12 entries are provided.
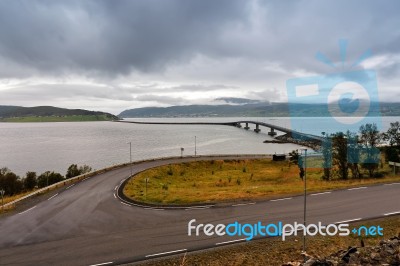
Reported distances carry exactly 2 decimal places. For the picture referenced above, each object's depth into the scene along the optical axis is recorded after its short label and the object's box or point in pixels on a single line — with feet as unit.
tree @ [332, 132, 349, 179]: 146.30
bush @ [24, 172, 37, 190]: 172.86
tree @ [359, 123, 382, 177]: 142.41
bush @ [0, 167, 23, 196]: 160.39
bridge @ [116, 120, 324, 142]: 406.46
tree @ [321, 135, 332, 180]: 147.38
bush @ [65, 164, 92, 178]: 182.39
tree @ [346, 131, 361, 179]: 146.61
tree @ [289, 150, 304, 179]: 151.42
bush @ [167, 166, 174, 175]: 169.26
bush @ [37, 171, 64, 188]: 169.33
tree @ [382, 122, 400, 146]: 167.98
